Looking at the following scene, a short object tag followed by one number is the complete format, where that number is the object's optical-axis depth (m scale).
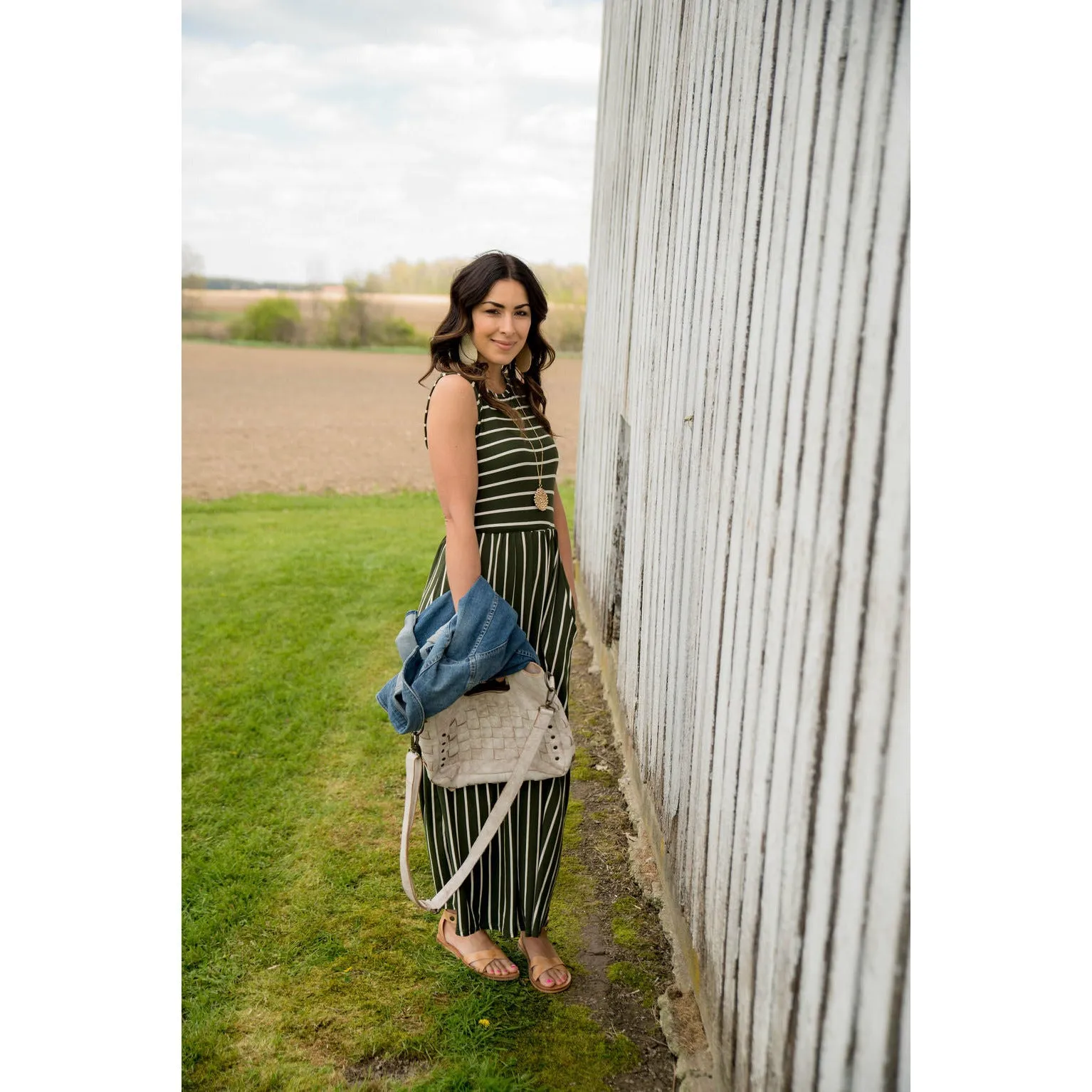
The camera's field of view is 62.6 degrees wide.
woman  2.57
